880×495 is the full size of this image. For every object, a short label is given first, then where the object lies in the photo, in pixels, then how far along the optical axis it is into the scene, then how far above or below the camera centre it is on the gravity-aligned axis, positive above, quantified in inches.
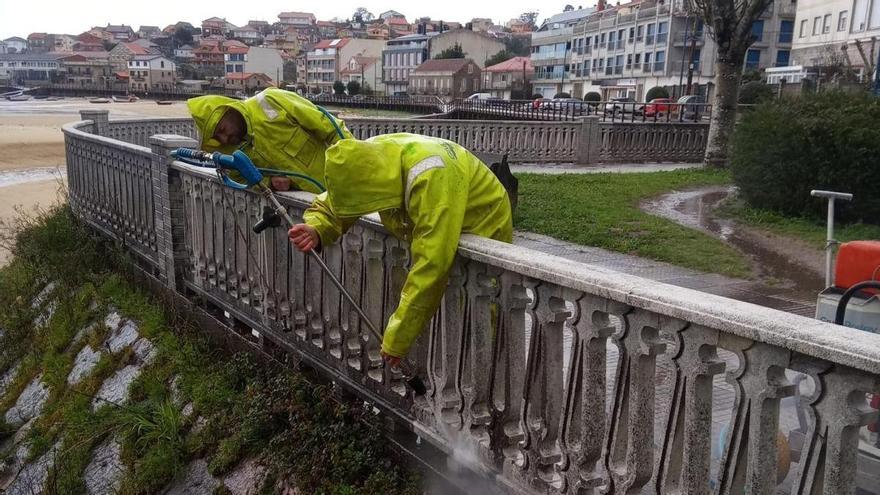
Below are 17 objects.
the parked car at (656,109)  1060.6 -39.8
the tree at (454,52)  4040.4 +133.0
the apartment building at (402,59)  4266.7 +95.2
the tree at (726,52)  709.9 +33.3
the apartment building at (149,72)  5265.8 -32.8
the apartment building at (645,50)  2571.4 +126.9
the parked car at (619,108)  1013.2 -34.0
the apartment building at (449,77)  3622.0 +2.1
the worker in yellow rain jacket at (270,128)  198.4 -14.8
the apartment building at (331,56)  4842.5 +108.2
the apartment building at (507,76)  3645.7 +15.2
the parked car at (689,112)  1042.7 -42.1
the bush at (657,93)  2318.7 -24.2
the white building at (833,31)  1724.0 +149.0
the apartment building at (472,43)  4217.5 +191.8
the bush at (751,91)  1496.1 -6.0
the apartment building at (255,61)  5162.4 +66.0
